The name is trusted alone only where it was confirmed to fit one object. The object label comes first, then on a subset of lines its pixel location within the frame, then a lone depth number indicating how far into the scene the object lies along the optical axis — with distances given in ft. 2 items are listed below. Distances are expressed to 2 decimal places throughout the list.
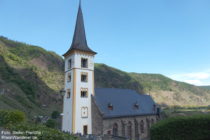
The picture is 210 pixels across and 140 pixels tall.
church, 78.02
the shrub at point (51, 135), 36.11
